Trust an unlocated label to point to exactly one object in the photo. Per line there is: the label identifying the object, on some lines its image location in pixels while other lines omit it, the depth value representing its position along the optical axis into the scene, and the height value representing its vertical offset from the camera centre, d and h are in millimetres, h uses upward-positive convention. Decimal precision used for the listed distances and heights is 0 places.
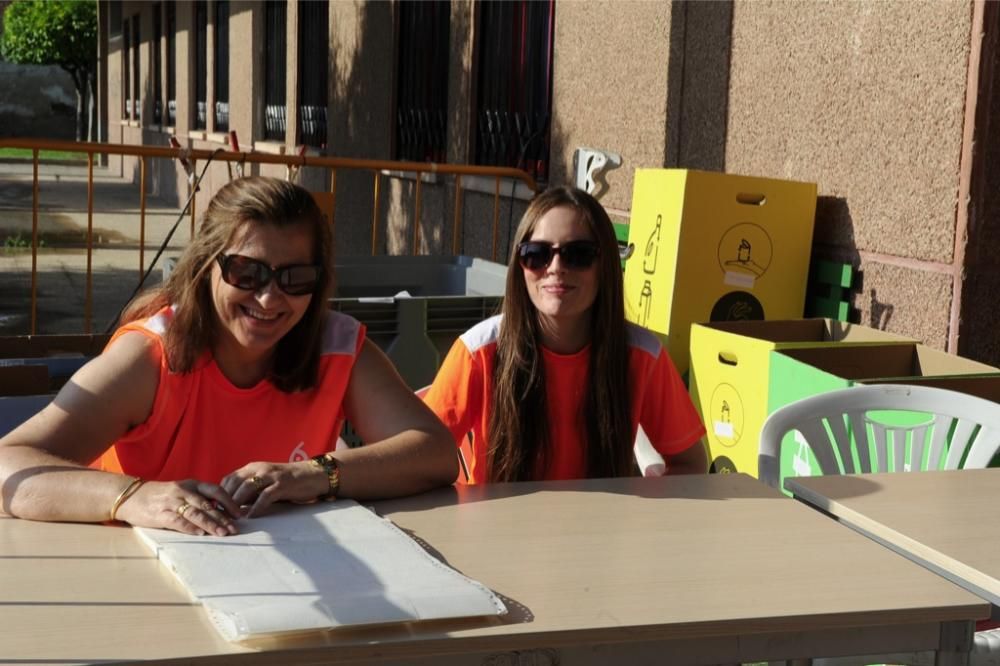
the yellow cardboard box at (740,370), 4410 -803
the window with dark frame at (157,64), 27109 +1048
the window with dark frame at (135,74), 30812 +939
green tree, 45250 +2605
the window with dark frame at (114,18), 34719 +2523
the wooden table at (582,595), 1807 -702
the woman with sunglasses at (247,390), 2564 -574
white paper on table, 1838 -684
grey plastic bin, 4762 -715
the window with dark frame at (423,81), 10000 +342
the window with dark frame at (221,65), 19031 +747
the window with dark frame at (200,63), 21344 +861
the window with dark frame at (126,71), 32469 +1077
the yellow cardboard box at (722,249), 5059 -437
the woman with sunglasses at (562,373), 3215 -596
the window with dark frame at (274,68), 15562 +612
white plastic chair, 3174 -715
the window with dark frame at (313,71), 13508 +521
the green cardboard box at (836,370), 4012 -732
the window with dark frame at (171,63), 24984 +987
